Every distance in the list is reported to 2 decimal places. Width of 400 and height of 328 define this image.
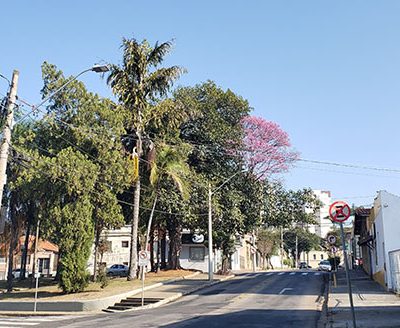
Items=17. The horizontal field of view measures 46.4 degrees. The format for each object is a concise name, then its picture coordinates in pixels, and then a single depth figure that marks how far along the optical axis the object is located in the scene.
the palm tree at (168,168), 32.06
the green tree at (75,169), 24.92
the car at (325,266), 54.04
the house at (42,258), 59.05
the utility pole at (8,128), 12.86
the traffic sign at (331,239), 18.95
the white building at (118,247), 64.48
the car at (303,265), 88.38
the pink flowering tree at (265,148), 39.73
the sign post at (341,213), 11.24
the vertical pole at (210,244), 31.88
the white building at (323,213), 145.07
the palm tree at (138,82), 31.00
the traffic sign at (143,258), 21.87
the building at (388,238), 22.53
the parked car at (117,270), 50.74
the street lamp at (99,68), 13.64
